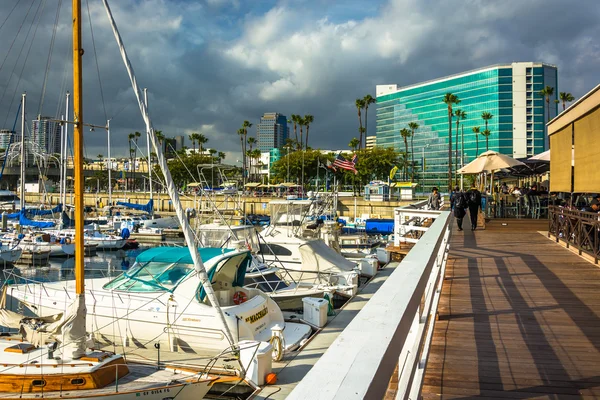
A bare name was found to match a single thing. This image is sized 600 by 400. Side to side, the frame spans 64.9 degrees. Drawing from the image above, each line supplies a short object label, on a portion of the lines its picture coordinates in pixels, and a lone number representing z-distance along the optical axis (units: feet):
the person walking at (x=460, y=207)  59.57
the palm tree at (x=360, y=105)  277.42
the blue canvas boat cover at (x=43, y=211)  153.69
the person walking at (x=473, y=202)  56.29
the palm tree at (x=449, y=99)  227.20
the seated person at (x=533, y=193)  73.28
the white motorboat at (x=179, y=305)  36.96
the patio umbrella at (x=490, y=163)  64.96
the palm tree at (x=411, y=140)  341.68
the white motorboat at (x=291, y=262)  54.78
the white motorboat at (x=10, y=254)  107.76
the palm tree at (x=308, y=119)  297.53
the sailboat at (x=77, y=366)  28.14
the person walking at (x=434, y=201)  70.60
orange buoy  29.91
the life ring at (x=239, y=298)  41.68
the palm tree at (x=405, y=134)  326.34
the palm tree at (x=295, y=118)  296.92
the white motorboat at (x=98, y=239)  128.88
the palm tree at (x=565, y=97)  242.37
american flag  118.11
